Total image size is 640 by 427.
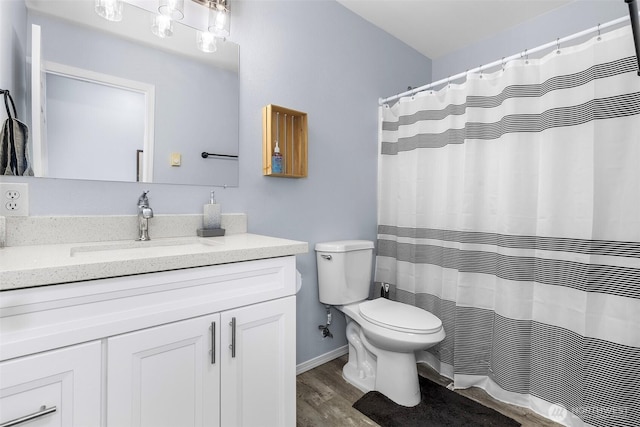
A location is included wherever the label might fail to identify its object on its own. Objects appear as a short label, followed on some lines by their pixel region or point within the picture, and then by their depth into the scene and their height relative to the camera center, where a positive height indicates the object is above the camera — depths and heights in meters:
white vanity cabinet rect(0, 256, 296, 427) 0.72 -0.41
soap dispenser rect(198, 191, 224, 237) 1.43 -0.08
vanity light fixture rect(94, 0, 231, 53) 1.25 +0.84
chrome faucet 1.25 -0.06
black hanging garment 1.08 +0.19
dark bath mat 1.48 -1.04
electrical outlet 1.06 +0.00
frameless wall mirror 1.16 +0.45
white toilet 1.55 -0.63
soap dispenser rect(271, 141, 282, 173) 1.66 +0.23
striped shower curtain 1.33 -0.10
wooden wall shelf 1.66 +0.37
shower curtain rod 1.36 +0.82
